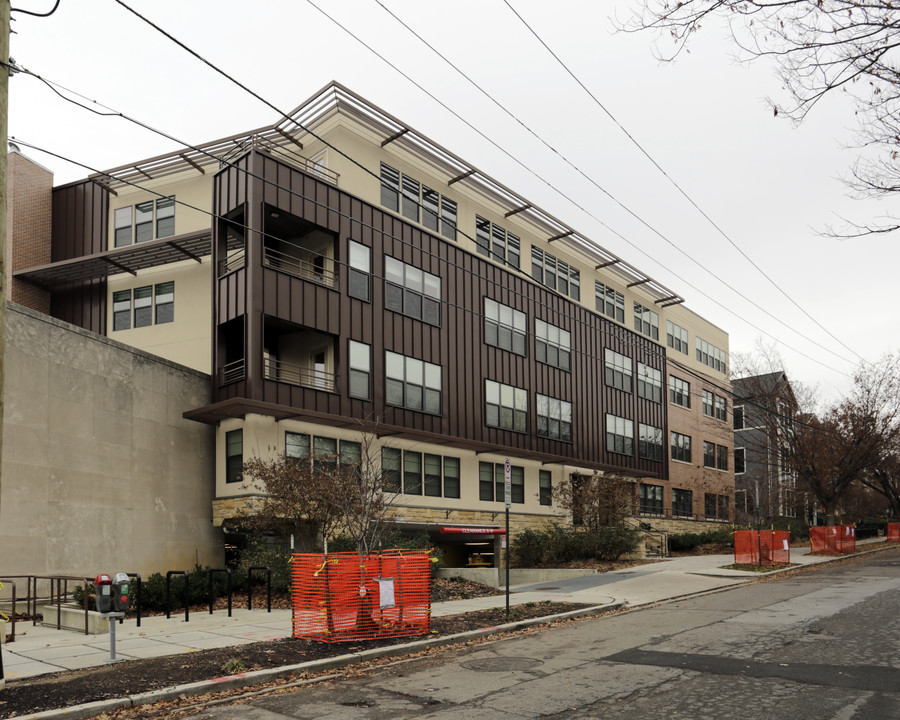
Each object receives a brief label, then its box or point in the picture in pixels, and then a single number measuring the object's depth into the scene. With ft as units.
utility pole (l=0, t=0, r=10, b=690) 28.91
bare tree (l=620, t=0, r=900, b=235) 23.24
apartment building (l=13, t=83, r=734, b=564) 80.07
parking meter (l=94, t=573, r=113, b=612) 35.27
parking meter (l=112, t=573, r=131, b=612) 36.01
